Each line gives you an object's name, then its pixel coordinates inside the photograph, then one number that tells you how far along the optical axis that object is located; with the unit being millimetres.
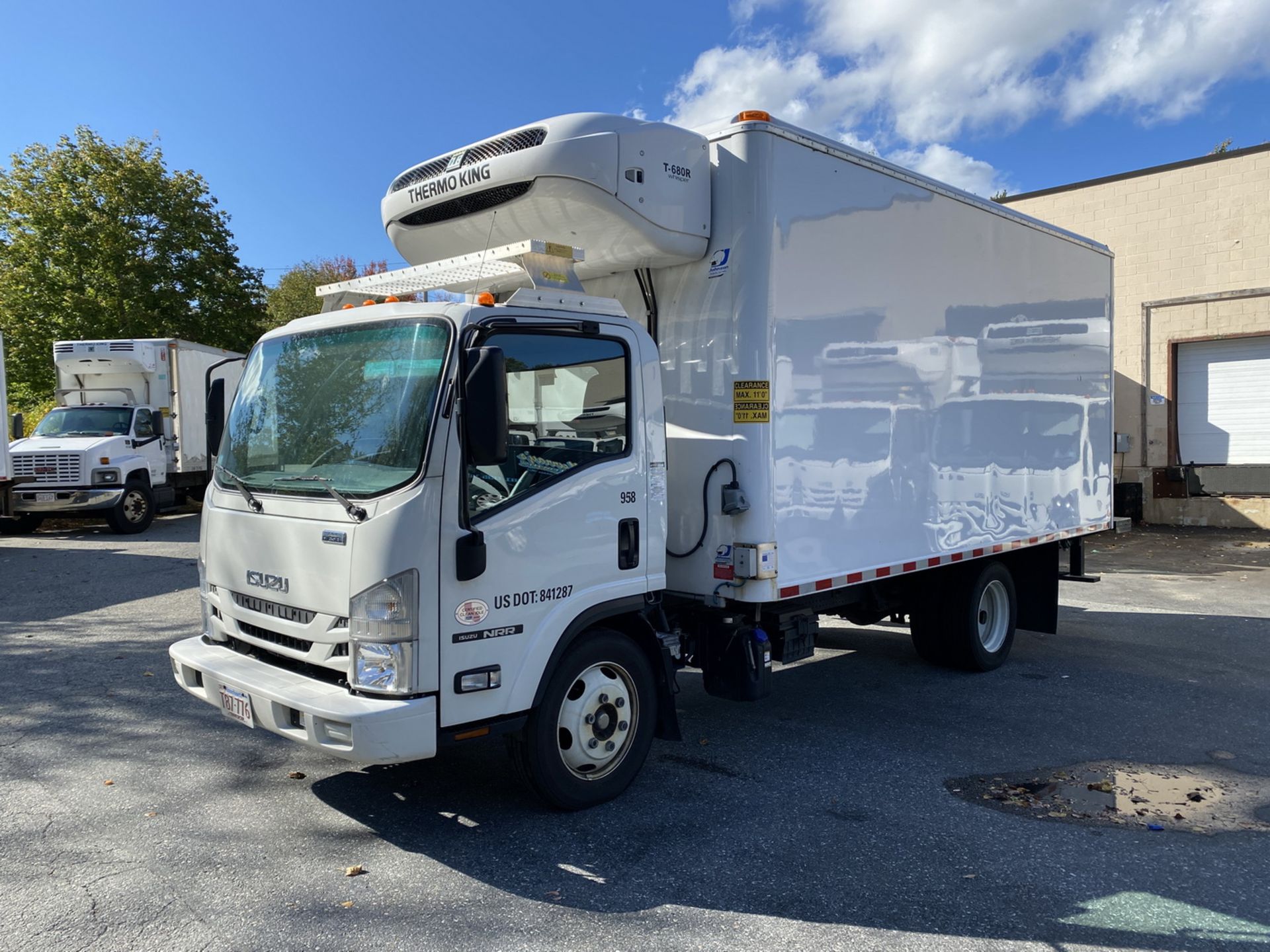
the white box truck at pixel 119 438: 15570
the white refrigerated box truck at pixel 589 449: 3973
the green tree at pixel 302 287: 40281
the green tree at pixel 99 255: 26250
